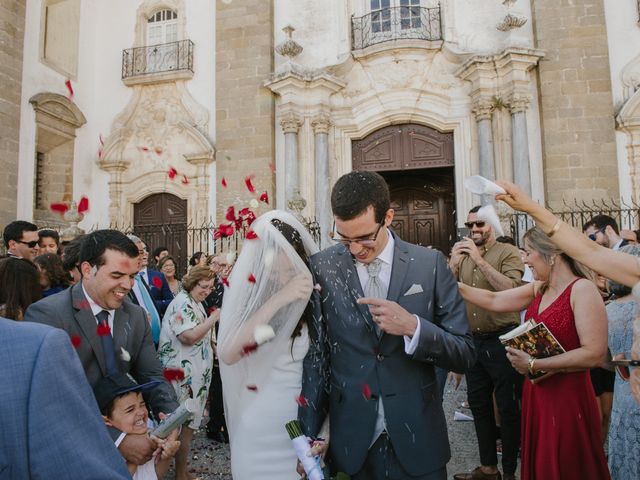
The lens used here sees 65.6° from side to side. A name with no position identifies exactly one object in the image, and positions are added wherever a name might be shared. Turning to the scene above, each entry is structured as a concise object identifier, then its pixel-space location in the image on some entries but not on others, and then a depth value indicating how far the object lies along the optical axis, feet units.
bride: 8.17
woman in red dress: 9.70
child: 8.01
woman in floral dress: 14.88
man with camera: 14.20
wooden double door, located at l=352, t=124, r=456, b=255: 42.32
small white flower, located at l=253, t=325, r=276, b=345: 8.01
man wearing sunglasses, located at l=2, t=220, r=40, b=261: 17.39
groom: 7.34
